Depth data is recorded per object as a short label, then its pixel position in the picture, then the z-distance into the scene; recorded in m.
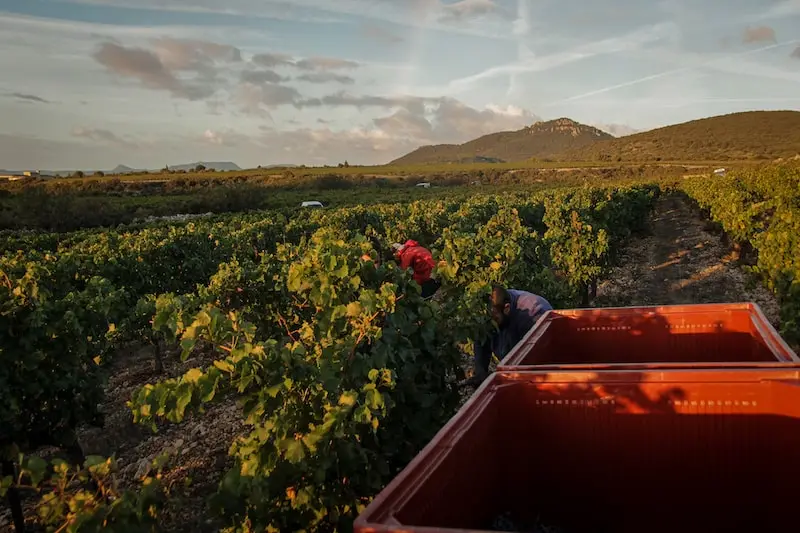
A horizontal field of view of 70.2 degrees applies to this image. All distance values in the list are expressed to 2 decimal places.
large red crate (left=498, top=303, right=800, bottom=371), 4.28
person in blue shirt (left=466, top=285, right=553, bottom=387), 5.38
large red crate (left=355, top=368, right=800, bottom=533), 2.68
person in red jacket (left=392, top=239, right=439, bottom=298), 8.88
